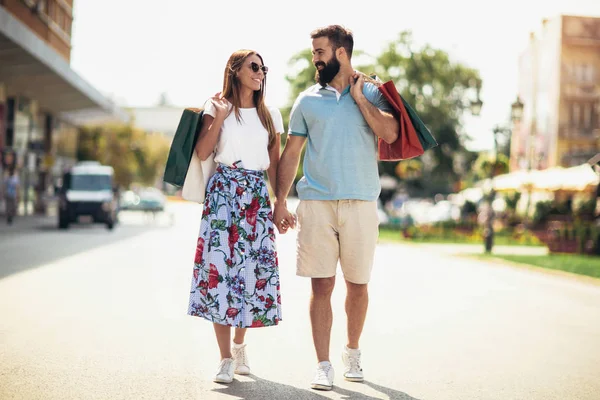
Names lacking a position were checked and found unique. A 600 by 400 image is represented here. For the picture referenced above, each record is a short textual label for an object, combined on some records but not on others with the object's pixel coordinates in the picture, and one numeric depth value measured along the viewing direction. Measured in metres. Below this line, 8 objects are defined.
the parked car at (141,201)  59.38
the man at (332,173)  5.57
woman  5.59
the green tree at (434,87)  55.38
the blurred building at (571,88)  60.00
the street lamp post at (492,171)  24.41
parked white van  29.72
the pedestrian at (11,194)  29.42
